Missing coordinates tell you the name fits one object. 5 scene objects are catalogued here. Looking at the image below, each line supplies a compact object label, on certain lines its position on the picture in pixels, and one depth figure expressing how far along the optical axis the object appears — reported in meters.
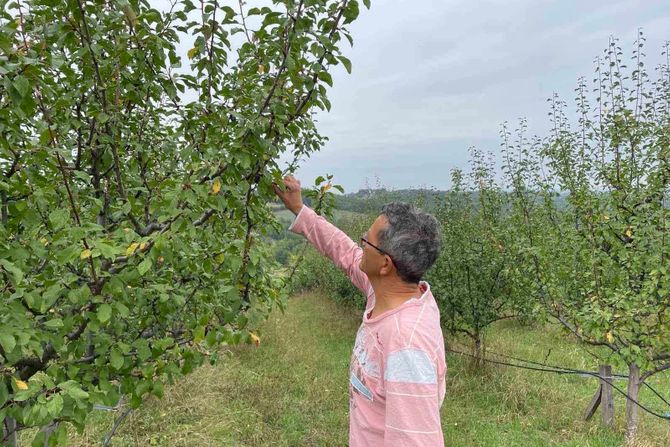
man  1.45
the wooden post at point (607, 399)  5.94
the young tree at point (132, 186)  1.61
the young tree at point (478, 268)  7.84
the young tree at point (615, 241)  4.83
